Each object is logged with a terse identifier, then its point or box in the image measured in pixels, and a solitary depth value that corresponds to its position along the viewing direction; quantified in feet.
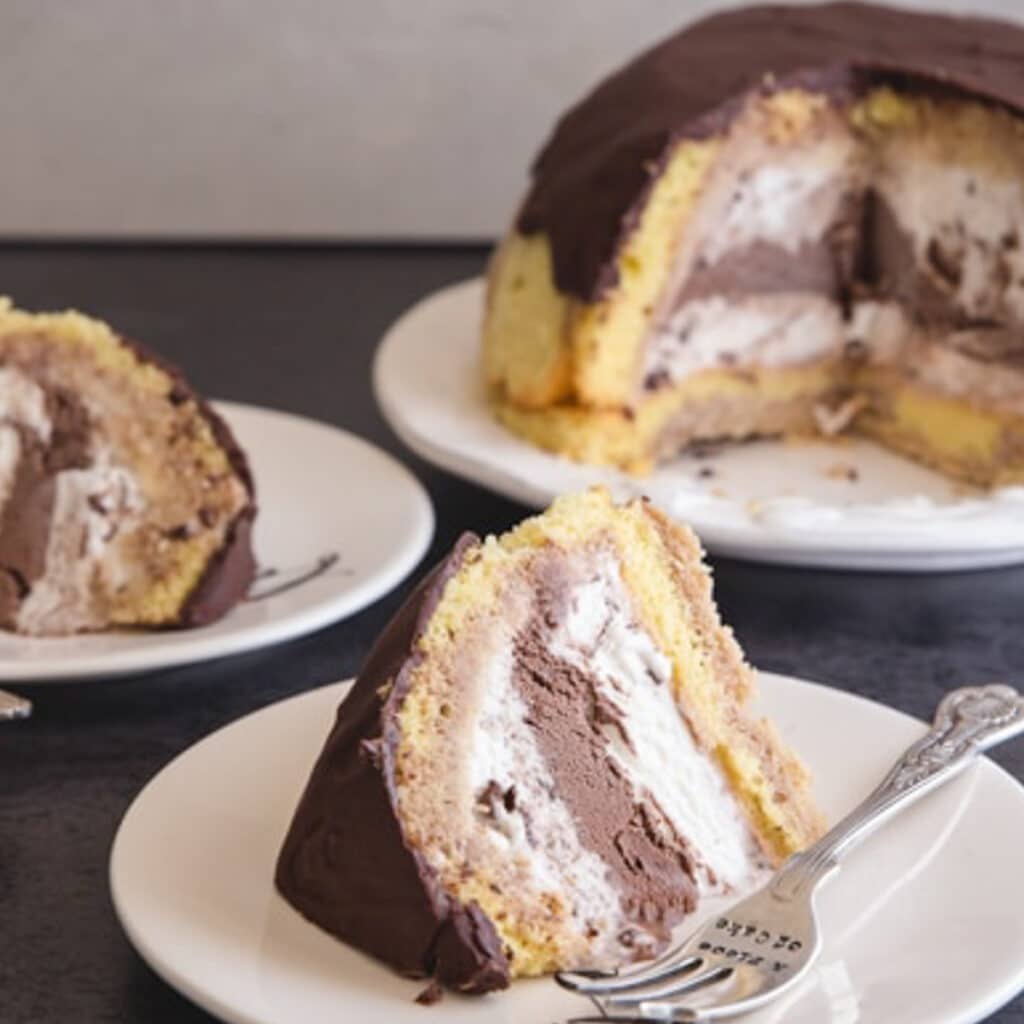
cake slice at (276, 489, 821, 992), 2.17
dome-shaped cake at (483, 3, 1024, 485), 3.29
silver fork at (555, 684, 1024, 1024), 2.12
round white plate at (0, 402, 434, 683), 2.67
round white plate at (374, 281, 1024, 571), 2.98
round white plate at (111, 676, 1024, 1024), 2.13
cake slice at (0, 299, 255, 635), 2.80
